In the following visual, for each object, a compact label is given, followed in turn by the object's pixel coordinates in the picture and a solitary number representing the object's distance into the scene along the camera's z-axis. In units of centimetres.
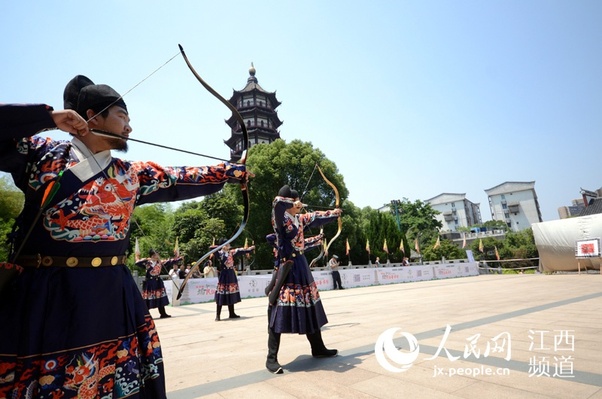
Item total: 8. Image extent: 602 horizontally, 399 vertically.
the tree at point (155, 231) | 2785
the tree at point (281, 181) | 2550
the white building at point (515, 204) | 7831
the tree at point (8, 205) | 2257
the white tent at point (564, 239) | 1672
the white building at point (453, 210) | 8888
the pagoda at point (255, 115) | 4331
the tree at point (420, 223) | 4859
